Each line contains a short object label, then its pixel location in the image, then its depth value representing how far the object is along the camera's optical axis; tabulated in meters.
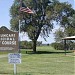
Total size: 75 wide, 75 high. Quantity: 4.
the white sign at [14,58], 10.24
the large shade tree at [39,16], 41.24
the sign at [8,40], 10.72
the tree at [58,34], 48.03
